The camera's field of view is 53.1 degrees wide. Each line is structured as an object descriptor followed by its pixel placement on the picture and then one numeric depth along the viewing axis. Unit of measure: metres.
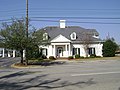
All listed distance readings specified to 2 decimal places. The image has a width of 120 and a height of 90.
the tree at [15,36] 14.41
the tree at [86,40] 24.60
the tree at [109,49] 25.09
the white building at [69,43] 24.47
